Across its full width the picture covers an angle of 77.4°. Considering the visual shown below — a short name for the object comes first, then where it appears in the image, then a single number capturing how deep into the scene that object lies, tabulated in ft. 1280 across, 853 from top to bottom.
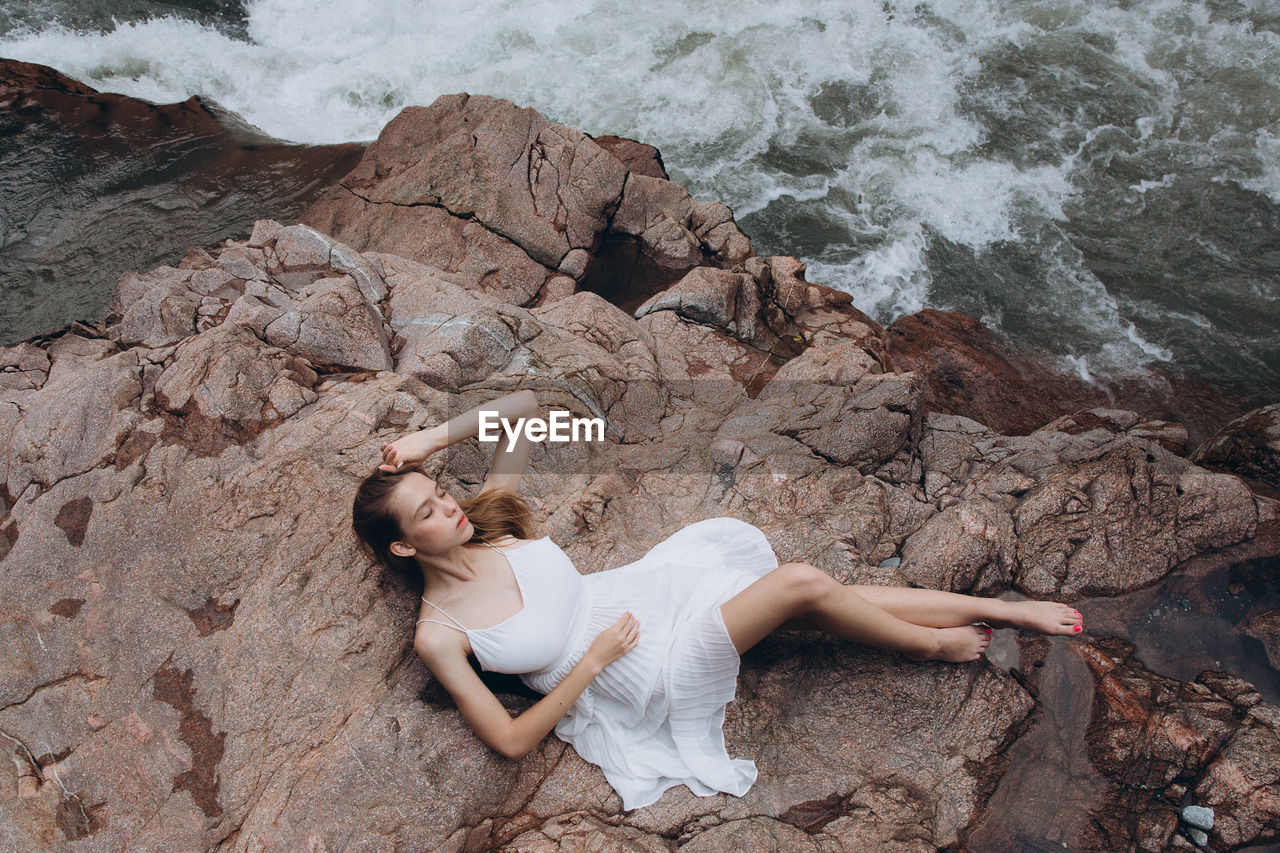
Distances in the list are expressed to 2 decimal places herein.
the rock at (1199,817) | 10.52
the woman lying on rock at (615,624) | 11.41
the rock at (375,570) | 11.14
